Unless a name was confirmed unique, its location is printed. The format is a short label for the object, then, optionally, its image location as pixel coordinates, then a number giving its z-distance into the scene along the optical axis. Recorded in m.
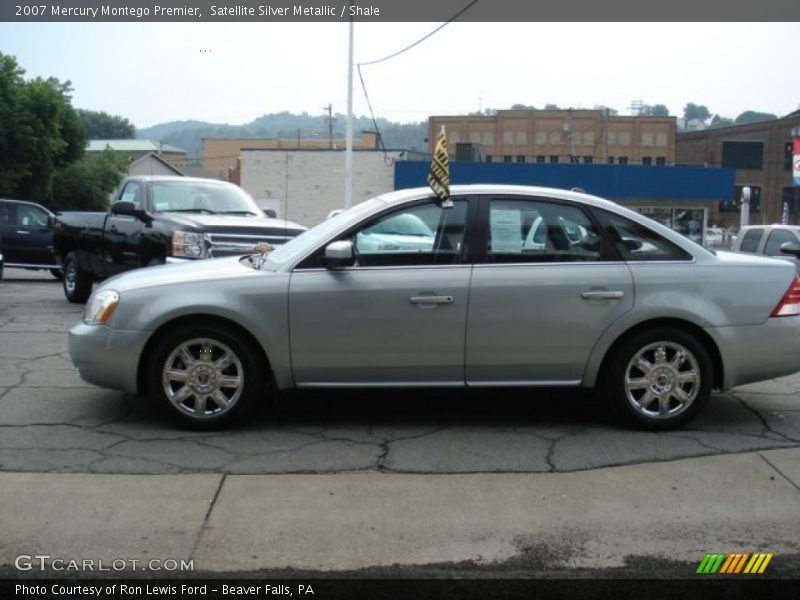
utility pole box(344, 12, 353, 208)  26.33
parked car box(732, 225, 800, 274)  15.65
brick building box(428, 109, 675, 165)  70.25
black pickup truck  9.70
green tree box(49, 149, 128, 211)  44.47
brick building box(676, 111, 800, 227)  71.81
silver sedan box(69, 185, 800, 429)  5.56
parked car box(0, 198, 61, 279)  17.45
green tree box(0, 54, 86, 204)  36.09
